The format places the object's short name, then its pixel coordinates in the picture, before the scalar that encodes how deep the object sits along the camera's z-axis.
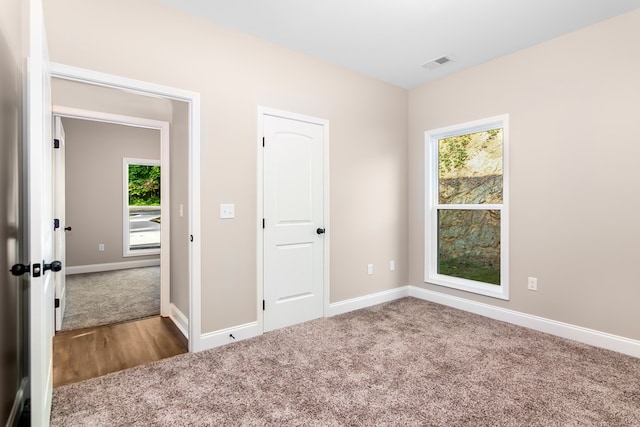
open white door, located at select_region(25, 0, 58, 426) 1.35
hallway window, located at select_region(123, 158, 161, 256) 6.14
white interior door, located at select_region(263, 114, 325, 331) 3.05
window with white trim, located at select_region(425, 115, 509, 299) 3.41
